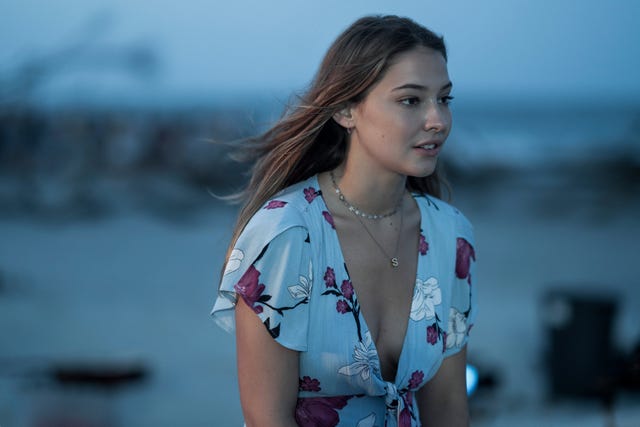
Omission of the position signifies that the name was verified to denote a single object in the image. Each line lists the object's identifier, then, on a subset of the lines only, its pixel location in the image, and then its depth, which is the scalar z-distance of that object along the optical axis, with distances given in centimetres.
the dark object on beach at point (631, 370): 330
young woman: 232
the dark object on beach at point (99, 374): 500
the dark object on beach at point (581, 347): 563
